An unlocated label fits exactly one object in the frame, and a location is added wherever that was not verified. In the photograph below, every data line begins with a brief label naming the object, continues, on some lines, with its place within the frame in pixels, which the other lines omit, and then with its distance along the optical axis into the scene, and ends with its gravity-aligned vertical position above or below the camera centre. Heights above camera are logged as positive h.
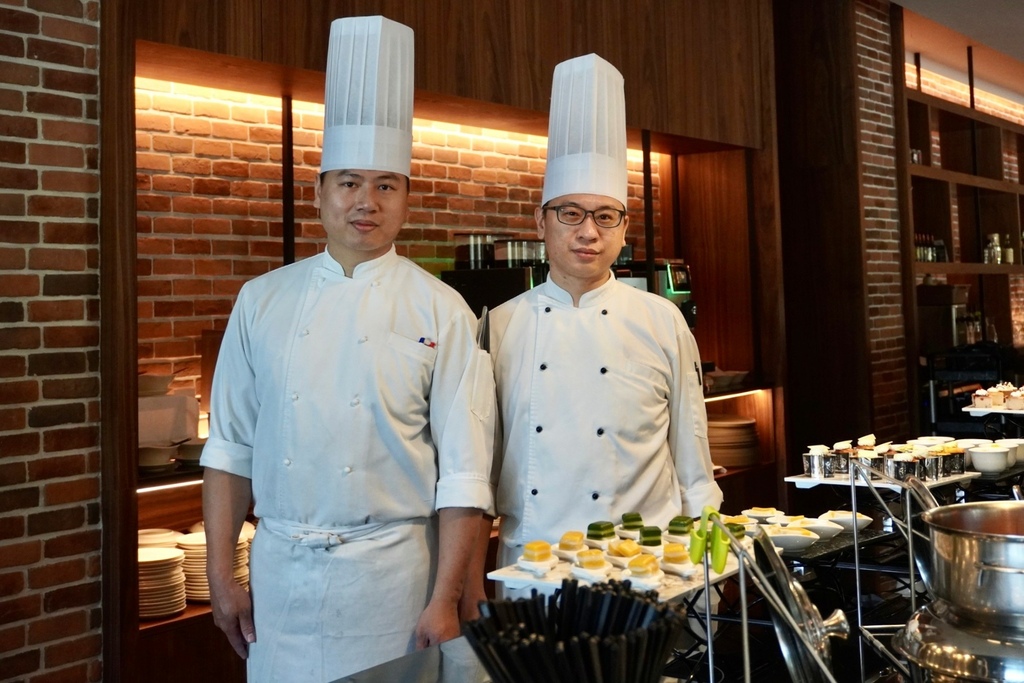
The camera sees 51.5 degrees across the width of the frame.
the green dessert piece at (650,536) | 1.79 -0.29
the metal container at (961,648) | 1.26 -0.36
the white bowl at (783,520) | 2.05 -0.31
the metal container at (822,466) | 2.97 -0.30
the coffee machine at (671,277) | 4.87 +0.41
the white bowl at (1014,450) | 3.21 -0.29
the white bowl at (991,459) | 3.09 -0.30
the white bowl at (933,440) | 3.26 -0.25
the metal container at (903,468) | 2.82 -0.29
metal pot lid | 1.20 -0.31
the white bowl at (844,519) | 2.10 -0.32
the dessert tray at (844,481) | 2.77 -0.33
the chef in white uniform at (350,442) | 2.21 -0.15
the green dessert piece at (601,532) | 1.86 -0.29
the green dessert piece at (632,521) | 1.93 -0.29
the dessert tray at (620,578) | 1.50 -0.32
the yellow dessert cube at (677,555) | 1.61 -0.29
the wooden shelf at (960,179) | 7.10 +1.29
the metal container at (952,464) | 2.92 -0.30
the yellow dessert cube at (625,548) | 1.69 -0.30
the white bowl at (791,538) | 1.95 -0.33
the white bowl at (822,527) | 2.04 -0.32
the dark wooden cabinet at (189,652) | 2.98 -0.80
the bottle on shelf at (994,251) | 8.34 +0.83
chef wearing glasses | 2.57 -0.05
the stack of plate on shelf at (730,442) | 5.34 -0.40
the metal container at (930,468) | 2.84 -0.30
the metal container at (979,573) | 1.28 -0.27
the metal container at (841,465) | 2.96 -0.29
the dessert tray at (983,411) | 4.41 -0.23
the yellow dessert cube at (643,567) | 1.58 -0.30
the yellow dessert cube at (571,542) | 1.78 -0.30
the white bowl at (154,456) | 3.04 -0.23
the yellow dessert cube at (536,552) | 1.68 -0.30
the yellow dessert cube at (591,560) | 1.66 -0.31
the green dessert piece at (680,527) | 1.83 -0.28
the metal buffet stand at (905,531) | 1.55 -0.27
